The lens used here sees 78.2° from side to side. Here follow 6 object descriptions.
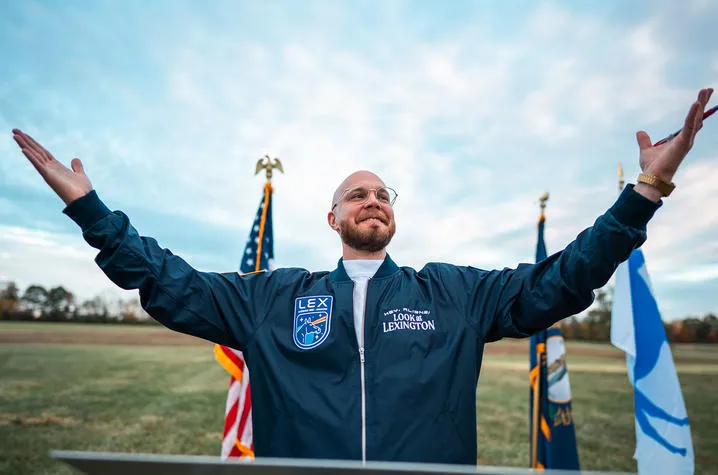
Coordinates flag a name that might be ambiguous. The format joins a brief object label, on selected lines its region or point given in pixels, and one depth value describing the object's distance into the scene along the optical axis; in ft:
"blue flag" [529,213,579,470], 17.49
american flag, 15.49
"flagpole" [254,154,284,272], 17.27
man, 6.88
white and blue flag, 13.75
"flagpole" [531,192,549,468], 17.75
